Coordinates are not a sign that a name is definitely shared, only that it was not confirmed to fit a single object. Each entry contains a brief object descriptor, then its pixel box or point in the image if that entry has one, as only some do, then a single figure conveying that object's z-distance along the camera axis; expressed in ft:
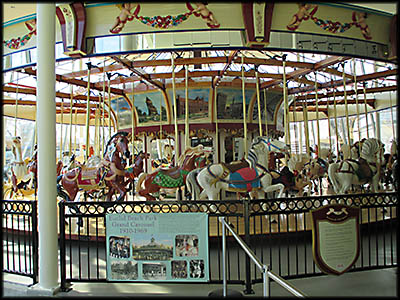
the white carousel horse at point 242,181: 21.71
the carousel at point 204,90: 15.29
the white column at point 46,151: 11.87
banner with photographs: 12.62
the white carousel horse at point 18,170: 29.86
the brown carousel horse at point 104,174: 24.48
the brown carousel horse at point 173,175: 23.35
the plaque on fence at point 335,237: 12.98
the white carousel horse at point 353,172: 25.68
